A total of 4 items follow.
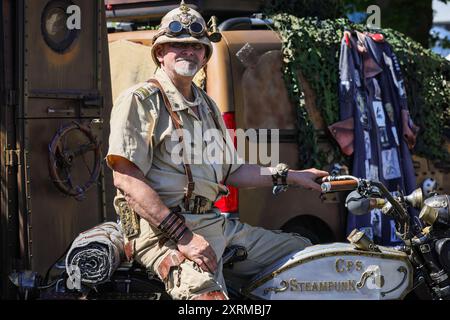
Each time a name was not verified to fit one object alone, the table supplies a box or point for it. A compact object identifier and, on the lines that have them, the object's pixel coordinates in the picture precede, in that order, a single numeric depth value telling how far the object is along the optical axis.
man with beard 7.79
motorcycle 8.24
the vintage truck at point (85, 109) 9.98
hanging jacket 13.24
